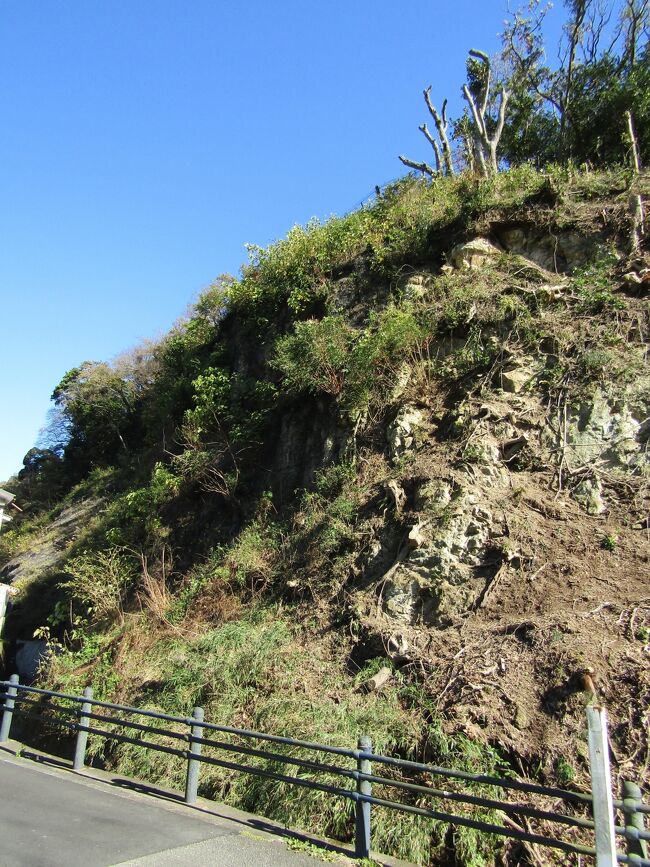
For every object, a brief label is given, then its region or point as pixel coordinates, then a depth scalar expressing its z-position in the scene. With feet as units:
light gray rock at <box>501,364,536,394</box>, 33.14
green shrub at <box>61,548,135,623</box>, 44.37
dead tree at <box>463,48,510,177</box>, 55.19
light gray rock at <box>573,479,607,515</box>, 28.02
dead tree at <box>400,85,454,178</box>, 64.69
